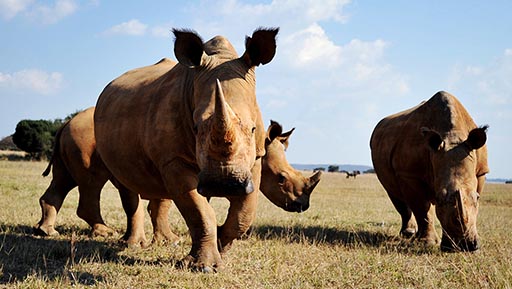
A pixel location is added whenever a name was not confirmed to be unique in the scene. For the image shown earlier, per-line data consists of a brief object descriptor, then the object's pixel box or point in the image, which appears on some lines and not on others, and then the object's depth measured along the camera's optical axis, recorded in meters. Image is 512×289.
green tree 85.44
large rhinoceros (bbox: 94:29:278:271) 7.53
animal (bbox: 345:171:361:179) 99.37
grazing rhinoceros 12.43
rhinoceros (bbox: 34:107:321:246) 14.23
